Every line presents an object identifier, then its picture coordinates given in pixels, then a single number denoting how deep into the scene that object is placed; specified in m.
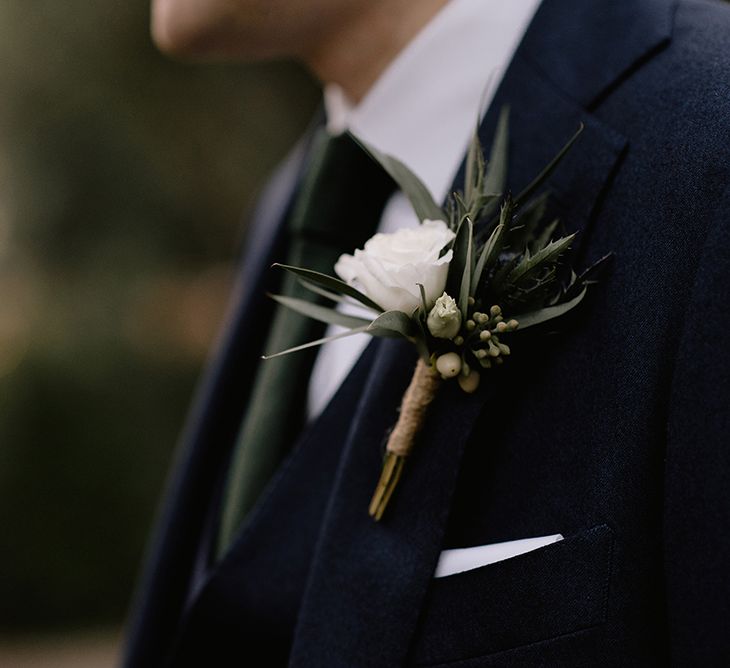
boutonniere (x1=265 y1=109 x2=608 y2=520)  0.77
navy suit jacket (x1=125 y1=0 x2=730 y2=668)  0.74
